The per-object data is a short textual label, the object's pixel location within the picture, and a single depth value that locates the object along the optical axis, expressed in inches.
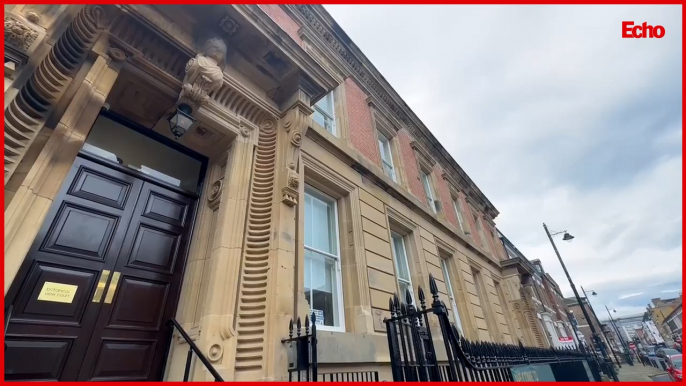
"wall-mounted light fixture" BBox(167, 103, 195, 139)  143.3
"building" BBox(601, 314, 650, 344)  4669.8
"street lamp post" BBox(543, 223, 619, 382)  601.9
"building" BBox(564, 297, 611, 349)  2079.2
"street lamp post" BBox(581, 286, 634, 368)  1194.1
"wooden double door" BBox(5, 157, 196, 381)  102.4
